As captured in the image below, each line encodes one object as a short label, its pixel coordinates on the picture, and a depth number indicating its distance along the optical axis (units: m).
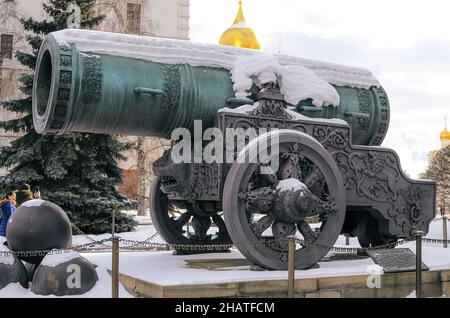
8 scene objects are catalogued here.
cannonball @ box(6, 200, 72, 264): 6.05
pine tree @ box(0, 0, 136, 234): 13.20
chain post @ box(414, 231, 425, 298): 6.07
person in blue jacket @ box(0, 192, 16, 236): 8.66
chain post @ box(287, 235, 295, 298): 5.34
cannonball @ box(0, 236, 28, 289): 5.85
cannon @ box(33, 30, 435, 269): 5.89
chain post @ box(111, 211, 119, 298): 5.02
